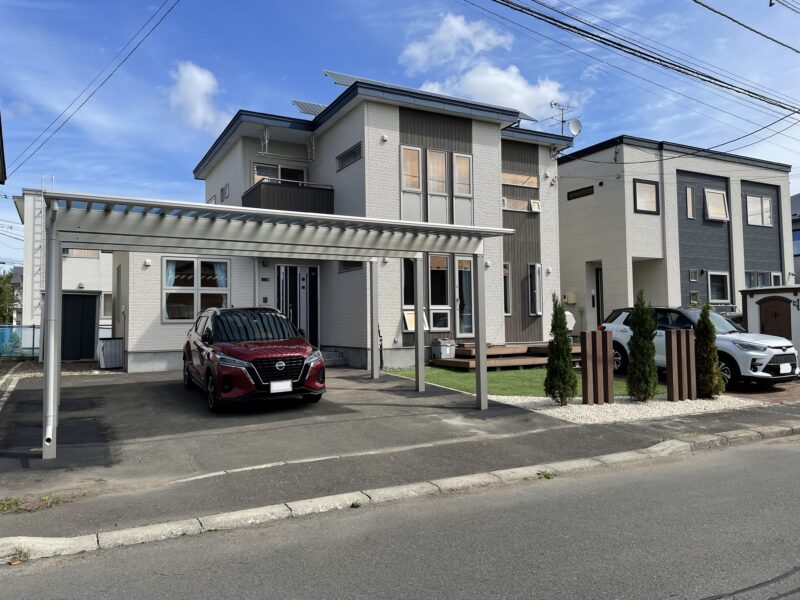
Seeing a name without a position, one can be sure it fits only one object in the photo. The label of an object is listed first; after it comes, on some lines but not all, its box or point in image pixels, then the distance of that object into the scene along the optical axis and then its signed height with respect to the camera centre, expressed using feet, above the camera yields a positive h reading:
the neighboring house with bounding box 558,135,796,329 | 69.41 +11.51
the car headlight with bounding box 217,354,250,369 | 30.71 -1.94
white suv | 38.63 -2.46
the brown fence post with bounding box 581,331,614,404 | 33.30 -2.62
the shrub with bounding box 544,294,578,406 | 32.45 -2.33
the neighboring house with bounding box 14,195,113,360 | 70.69 +5.35
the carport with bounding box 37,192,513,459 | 23.49 +4.39
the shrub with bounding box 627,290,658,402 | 33.24 -2.02
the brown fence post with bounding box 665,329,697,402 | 35.22 -2.78
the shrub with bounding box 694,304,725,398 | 35.83 -2.46
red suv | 30.63 -1.81
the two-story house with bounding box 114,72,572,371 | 51.96 +10.38
